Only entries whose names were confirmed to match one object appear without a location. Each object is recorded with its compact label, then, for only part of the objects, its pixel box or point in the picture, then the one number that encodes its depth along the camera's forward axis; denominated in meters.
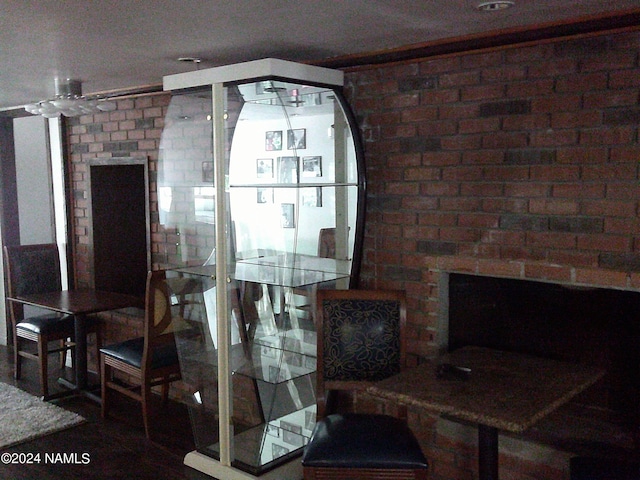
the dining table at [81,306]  4.20
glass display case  3.01
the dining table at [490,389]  2.06
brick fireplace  2.45
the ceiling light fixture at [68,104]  3.63
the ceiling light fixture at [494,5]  2.18
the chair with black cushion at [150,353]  3.62
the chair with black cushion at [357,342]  2.75
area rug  3.77
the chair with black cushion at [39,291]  4.40
